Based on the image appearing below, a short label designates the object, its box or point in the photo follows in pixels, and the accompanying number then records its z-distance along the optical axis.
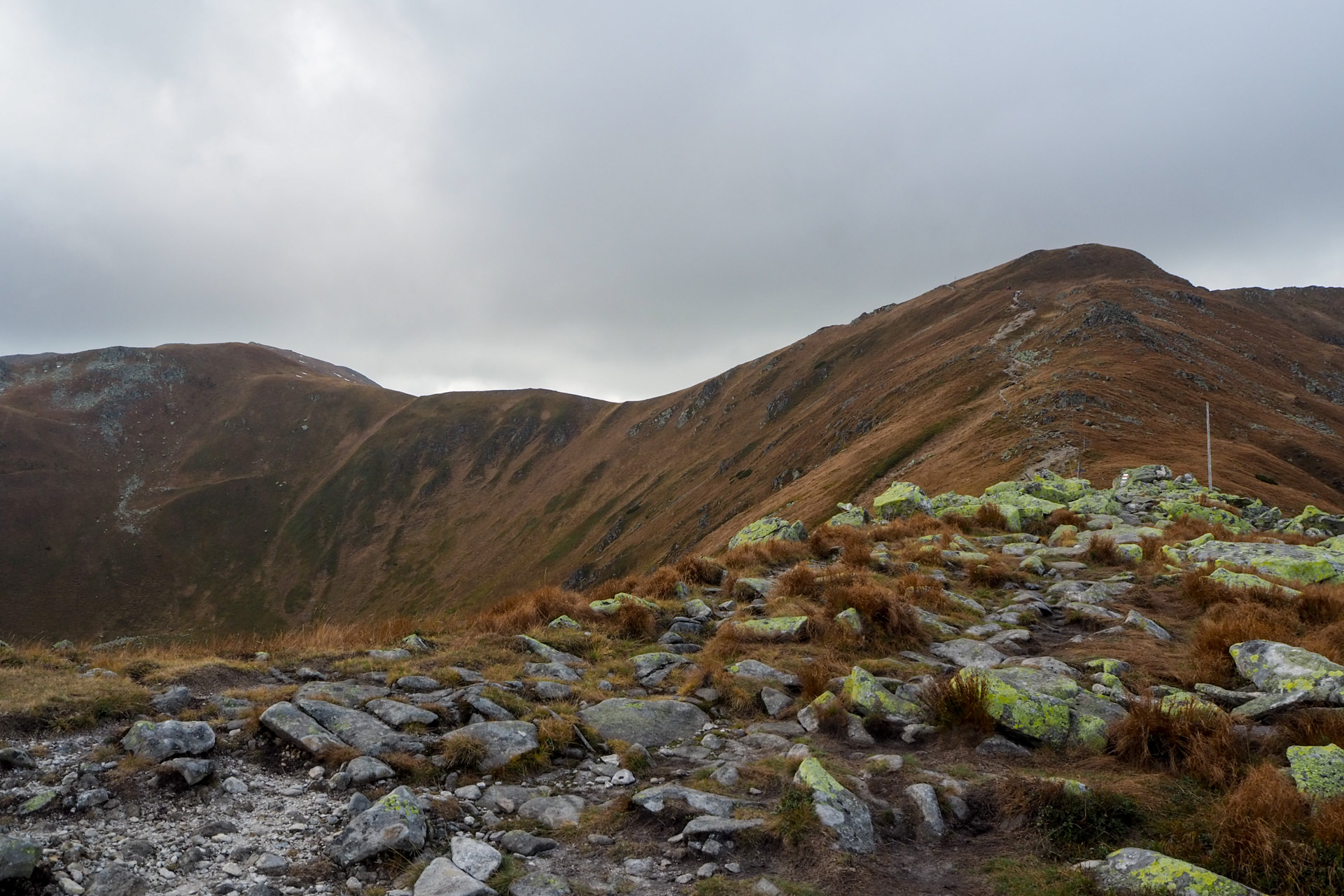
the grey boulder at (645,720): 7.14
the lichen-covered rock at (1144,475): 29.05
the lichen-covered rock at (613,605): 11.45
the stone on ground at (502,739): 6.23
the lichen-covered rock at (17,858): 4.16
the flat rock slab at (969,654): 8.86
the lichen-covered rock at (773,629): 9.91
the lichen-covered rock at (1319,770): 4.62
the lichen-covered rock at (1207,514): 19.98
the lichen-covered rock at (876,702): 7.27
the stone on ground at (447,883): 4.35
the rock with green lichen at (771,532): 17.84
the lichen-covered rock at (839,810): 5.02
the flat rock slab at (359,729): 6.30
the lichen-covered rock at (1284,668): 6.44
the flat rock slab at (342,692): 7.16
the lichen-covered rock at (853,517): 21.25
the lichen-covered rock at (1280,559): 11.87
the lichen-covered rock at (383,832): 4.79
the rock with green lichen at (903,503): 22.73
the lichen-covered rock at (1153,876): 3.89
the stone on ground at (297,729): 6.18
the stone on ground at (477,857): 4.62
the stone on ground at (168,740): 5.72
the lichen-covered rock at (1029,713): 6.48
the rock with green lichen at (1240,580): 10.75
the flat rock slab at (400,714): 6.80
